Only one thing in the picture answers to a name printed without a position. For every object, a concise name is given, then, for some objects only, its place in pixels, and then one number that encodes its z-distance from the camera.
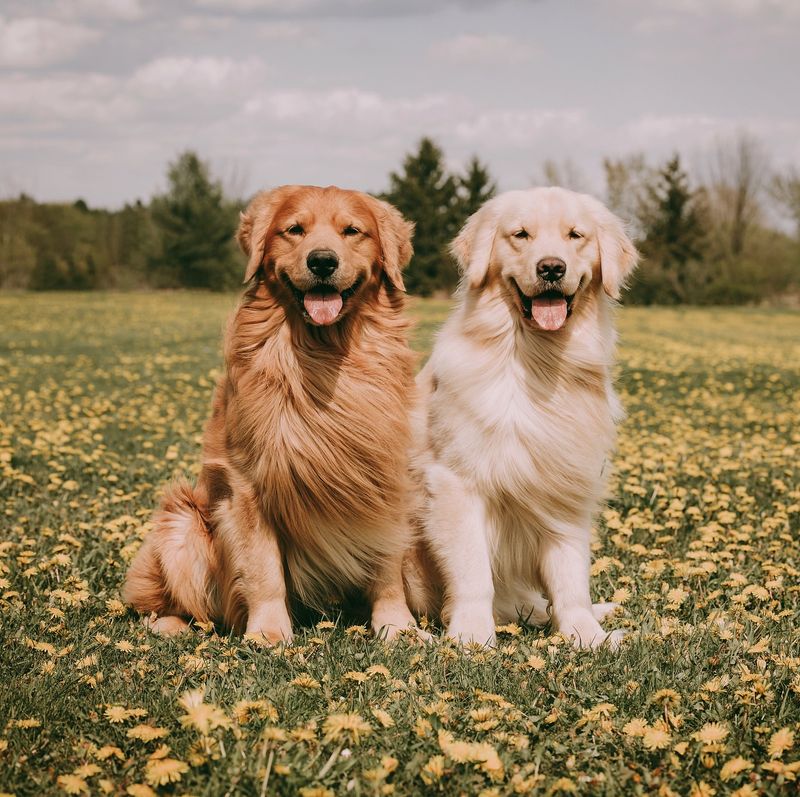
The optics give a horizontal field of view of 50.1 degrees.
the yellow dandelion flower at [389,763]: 2.14
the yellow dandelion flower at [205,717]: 2.18
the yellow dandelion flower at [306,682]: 2.61
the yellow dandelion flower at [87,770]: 2.11
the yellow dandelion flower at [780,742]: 2.25
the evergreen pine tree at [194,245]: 45.91
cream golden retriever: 3.46
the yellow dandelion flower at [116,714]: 2.34
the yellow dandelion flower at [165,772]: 2.04
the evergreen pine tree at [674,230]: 42.06
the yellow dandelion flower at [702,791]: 2.13
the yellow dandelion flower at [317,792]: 2.00
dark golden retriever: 3.41
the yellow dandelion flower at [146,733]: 2.24
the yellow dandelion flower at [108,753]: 2.20
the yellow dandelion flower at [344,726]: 2.26
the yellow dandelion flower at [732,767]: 2.15
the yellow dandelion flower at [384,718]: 2.34
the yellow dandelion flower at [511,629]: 3.31
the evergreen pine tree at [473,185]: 44.47
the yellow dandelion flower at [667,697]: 2.54
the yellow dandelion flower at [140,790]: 2.01
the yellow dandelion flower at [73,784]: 2.04
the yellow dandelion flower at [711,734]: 2.29
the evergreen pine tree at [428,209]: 41.97
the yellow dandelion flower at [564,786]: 2.10
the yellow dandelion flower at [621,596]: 3.63
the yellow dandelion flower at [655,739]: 2.28
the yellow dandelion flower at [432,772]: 2.16
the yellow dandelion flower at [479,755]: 2.14
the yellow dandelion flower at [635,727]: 2.36
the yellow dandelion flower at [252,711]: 2.33
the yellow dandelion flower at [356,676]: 2.68
